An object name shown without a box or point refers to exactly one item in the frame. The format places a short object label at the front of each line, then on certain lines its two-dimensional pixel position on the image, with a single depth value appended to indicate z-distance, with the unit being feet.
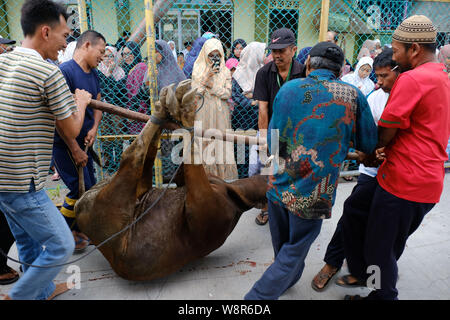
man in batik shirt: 6.22
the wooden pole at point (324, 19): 12.42
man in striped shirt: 6.02
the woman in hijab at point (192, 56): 17.25
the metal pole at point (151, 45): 10.94
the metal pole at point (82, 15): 11.52
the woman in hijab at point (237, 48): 23.09
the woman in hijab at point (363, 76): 17.37
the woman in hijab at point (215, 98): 14.06
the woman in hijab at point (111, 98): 14.67
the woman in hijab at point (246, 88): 15.90
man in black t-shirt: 10.76
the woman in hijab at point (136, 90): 15.40
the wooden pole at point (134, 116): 8.75
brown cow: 7.70
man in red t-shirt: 6.16
